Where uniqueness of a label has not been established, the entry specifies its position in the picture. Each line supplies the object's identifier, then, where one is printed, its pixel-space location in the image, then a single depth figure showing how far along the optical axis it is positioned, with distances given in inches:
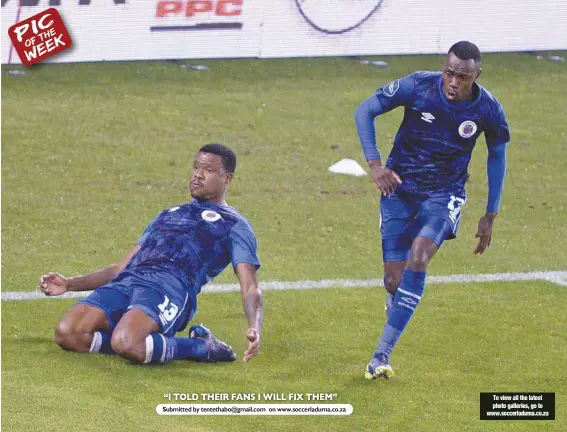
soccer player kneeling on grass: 682.8
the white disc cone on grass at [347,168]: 1213.7
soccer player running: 691.4
